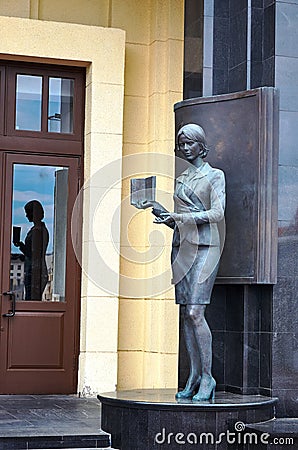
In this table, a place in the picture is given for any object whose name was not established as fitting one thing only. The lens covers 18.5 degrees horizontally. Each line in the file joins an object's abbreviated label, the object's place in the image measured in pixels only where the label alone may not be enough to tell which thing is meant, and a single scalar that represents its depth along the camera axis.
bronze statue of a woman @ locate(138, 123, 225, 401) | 6.86
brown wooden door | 9.20
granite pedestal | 6.47
